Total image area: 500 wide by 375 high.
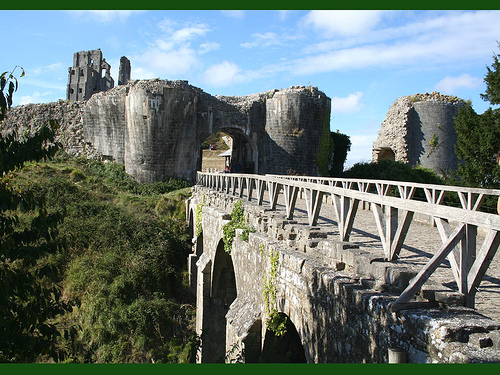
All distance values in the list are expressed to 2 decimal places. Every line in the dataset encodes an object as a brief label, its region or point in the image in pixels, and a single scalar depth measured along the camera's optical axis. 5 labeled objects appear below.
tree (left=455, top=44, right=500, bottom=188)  12.66
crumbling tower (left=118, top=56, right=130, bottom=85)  53.94
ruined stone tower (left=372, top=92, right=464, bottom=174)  24.33
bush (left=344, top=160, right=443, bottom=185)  20.89
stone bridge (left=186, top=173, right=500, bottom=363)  2.89
